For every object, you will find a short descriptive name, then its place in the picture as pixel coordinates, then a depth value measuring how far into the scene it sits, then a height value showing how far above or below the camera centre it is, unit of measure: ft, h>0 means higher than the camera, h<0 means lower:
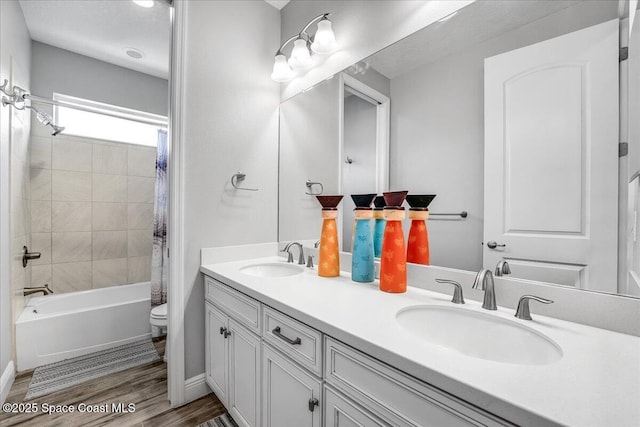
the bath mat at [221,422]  4.72 -3.61
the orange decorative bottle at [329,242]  4.51 -0.47
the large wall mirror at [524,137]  2.58 +0.87
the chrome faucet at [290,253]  5.56 -0.82
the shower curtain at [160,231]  7.89 -0.58
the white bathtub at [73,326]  6.34 -2.86
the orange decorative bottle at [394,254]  3.59 -0.52
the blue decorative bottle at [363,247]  4.06 -0.50
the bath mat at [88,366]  5.75 -3.60
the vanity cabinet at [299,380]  2.03 -1.67
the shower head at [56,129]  7.46 +2.23
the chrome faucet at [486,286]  2.98 -0.78
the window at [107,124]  8.65 +2.91
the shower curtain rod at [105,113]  6.44 +2.72
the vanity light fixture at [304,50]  5.09 +3.22
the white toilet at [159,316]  6.97 -2.65
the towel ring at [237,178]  5.85 +0.72
